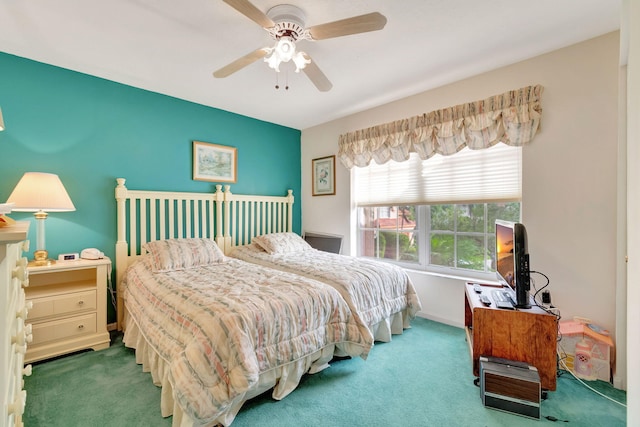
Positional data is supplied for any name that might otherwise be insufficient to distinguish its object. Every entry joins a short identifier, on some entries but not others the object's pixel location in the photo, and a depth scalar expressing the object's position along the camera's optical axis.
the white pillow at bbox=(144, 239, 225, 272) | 2.57
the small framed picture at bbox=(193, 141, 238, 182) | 3.42
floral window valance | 2.38
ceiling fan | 1.55
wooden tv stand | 1.78
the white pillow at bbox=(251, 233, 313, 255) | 3.45
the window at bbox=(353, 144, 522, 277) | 2.68
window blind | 2.62
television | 1.79
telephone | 2.51
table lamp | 2.09
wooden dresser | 0.69
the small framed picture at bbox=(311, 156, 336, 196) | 4.03
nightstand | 2.15
